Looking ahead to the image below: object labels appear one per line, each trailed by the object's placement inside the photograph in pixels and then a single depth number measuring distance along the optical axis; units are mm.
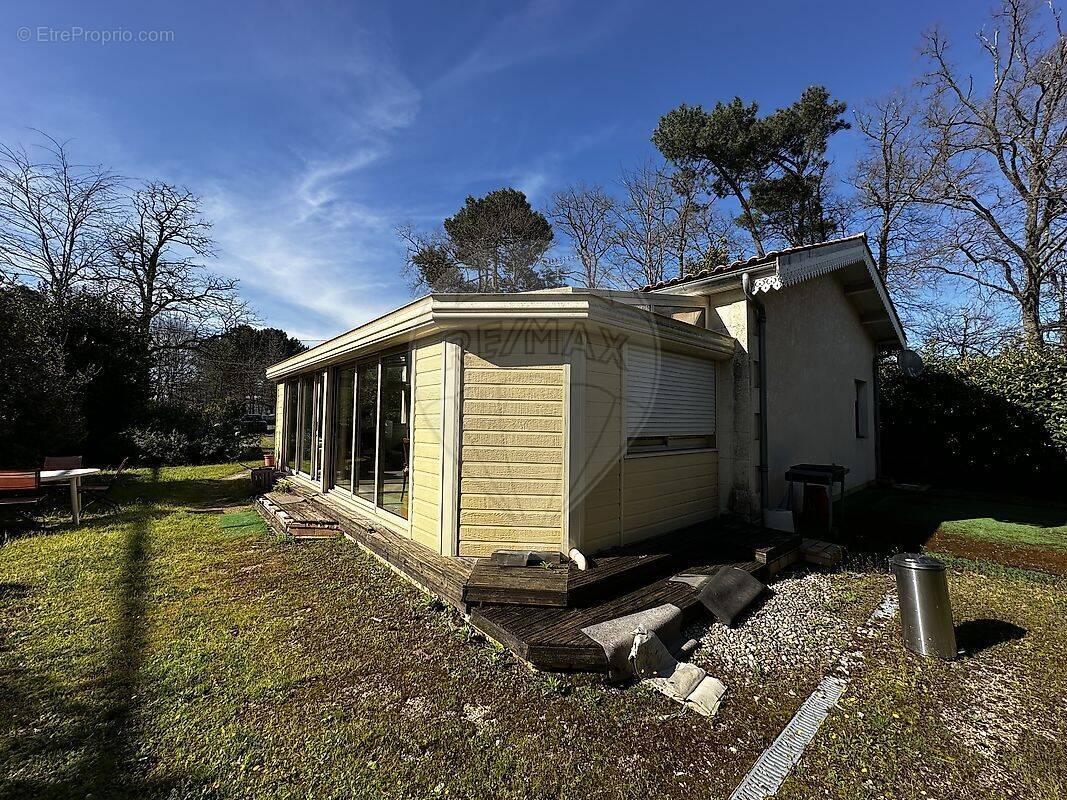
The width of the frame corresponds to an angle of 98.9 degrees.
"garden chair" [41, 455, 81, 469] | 7809
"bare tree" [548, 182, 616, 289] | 20766
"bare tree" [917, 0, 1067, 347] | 12523
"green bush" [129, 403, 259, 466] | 14008
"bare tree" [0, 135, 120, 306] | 14727
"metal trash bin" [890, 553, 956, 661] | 3377
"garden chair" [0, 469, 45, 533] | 5984
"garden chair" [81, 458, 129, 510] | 8082
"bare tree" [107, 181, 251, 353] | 16906
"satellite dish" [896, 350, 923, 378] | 9854
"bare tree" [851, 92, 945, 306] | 15203
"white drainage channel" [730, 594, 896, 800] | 2244
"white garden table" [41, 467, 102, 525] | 6590
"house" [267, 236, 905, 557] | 4219
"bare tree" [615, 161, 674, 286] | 19562
